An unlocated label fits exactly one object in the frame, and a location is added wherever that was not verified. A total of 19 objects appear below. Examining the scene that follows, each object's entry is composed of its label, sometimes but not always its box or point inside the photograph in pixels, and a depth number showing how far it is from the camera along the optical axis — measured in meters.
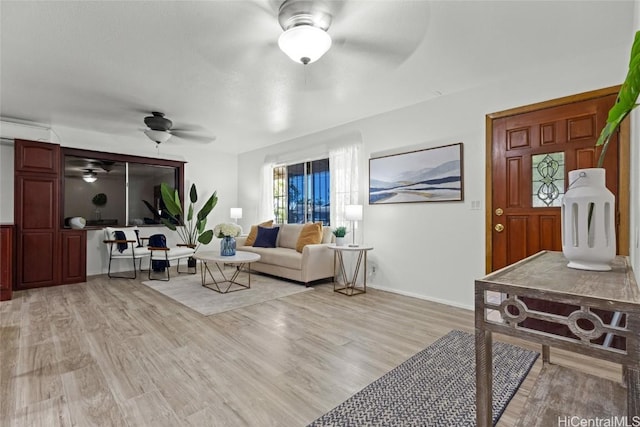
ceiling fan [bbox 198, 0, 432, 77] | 2.04
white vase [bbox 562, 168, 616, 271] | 1.13
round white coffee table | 4.11
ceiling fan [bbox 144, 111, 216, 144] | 4.19
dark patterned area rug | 1.61
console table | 0.78
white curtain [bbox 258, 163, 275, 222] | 6.43
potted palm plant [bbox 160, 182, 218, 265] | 5.47
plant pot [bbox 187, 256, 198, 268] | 5.88
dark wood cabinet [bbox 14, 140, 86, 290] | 4.24
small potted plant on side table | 4.56
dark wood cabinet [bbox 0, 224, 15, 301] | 3.73
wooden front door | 2.71
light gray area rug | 3.56
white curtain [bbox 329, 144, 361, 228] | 4.67
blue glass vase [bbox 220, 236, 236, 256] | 4.37
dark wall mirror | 5.15
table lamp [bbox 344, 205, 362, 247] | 4.22
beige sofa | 4.47
